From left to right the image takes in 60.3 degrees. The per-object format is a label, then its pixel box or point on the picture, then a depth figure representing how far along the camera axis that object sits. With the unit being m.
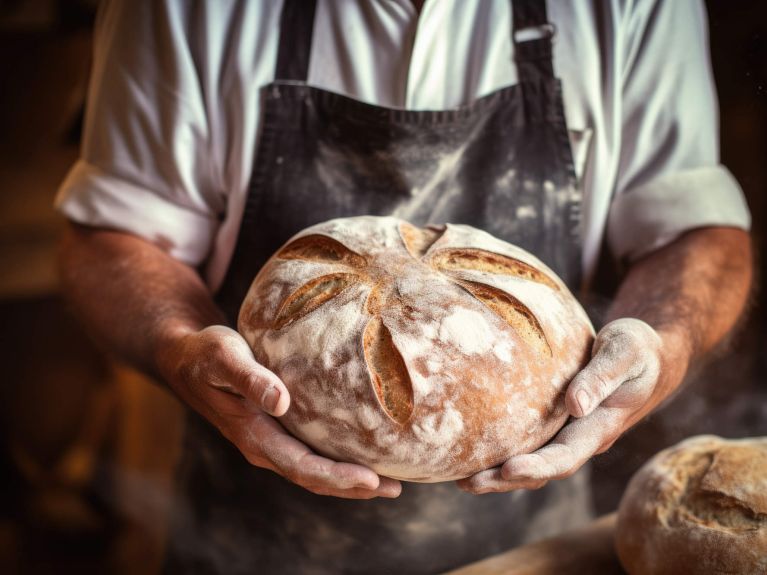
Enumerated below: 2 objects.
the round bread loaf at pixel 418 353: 0.93
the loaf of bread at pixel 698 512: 1.10
